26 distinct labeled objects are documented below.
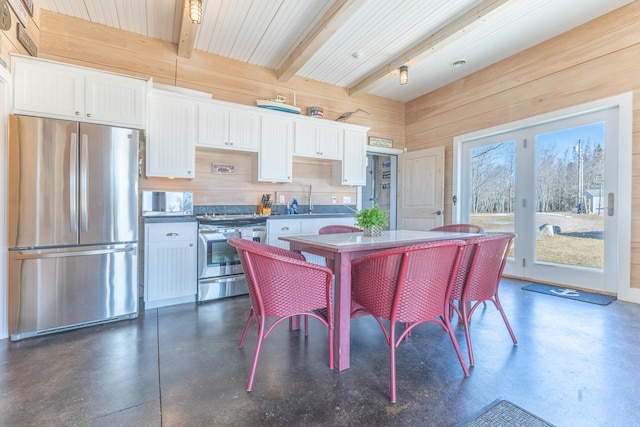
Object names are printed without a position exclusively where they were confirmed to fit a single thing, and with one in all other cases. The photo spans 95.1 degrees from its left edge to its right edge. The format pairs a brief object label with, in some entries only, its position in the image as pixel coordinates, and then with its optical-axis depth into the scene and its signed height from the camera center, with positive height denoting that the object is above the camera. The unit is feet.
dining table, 5.79 -1.06
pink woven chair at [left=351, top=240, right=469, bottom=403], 4.98 -1.28
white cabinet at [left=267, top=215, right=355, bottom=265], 11.76 -0.65
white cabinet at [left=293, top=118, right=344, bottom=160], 13.42 +3.40
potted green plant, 7.61 -0.22
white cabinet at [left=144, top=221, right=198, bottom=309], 9.66 -1.80
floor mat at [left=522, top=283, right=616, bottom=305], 10.09 -2.99
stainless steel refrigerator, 7.37 -0.41
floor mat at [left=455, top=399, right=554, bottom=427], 4.31 -3.11
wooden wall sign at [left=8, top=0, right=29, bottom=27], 7.84 +5.54
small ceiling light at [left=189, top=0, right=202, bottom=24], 8.17 +5.64
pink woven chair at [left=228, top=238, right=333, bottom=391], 5.25 -1.43
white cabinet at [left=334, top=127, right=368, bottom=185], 14.82 +2.67
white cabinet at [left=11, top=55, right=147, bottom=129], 7.76 +3.33
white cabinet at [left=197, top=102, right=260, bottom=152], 11.28 +3.35
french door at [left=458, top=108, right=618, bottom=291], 10.77 +0.78
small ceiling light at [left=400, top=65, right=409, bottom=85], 12.83 +6.02
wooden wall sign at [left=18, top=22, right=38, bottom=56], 8.25 +4.98
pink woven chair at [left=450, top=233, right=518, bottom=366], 6.06 -1.29
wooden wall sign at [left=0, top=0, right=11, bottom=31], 7.06 +4.80
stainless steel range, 10.43 -1.61
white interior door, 16.19 +1.35
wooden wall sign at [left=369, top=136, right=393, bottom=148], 17.03 +4.15
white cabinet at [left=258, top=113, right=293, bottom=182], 12.53 +2.73
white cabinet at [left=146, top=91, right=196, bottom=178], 10.37 +2.70
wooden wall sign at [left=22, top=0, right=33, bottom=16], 8.53 +6.07
